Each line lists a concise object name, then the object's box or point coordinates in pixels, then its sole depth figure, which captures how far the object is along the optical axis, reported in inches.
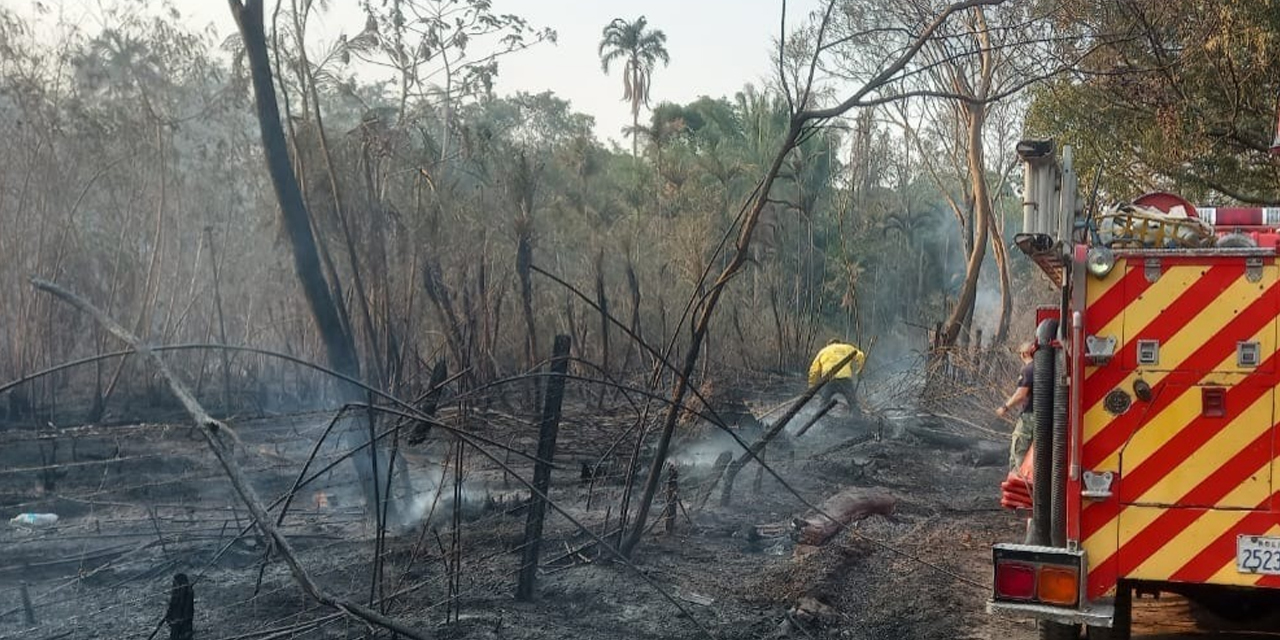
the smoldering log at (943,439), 576.4
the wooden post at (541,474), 259.0
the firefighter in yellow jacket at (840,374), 553.9
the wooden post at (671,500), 333.1
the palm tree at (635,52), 1636.3
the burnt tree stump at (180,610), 204.4
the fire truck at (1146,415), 172.6
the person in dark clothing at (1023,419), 289.0
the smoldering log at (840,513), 325.7
